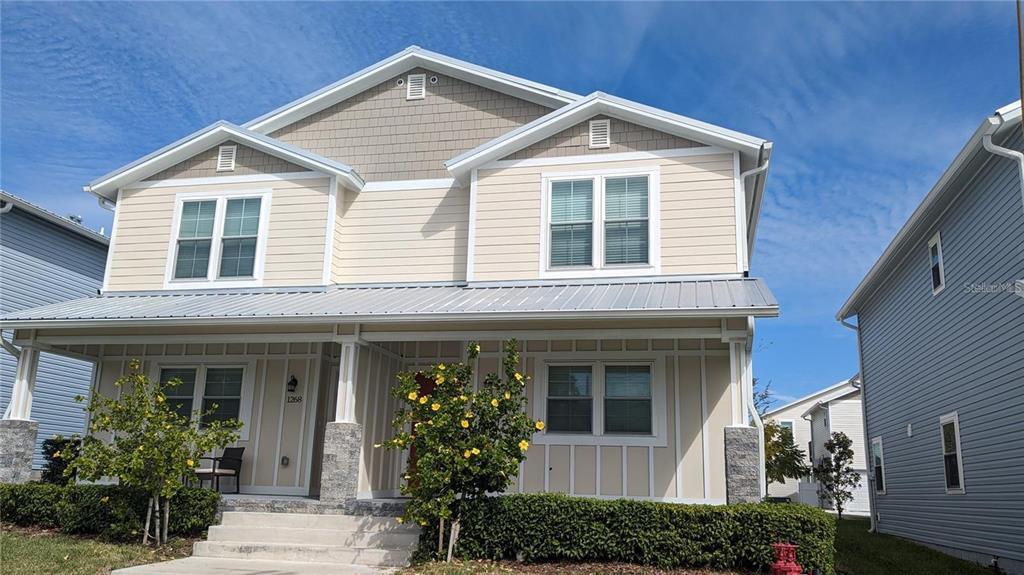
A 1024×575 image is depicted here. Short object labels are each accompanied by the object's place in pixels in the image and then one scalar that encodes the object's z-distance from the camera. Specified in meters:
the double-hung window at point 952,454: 13.27
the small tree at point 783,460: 24.94
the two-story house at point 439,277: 10.57
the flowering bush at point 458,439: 8.99
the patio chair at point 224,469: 11.40
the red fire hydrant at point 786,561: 7.71
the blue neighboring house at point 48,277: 16.66
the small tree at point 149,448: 9.72
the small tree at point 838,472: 23.69
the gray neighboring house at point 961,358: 10.97
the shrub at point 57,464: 12.02
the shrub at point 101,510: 9.98
